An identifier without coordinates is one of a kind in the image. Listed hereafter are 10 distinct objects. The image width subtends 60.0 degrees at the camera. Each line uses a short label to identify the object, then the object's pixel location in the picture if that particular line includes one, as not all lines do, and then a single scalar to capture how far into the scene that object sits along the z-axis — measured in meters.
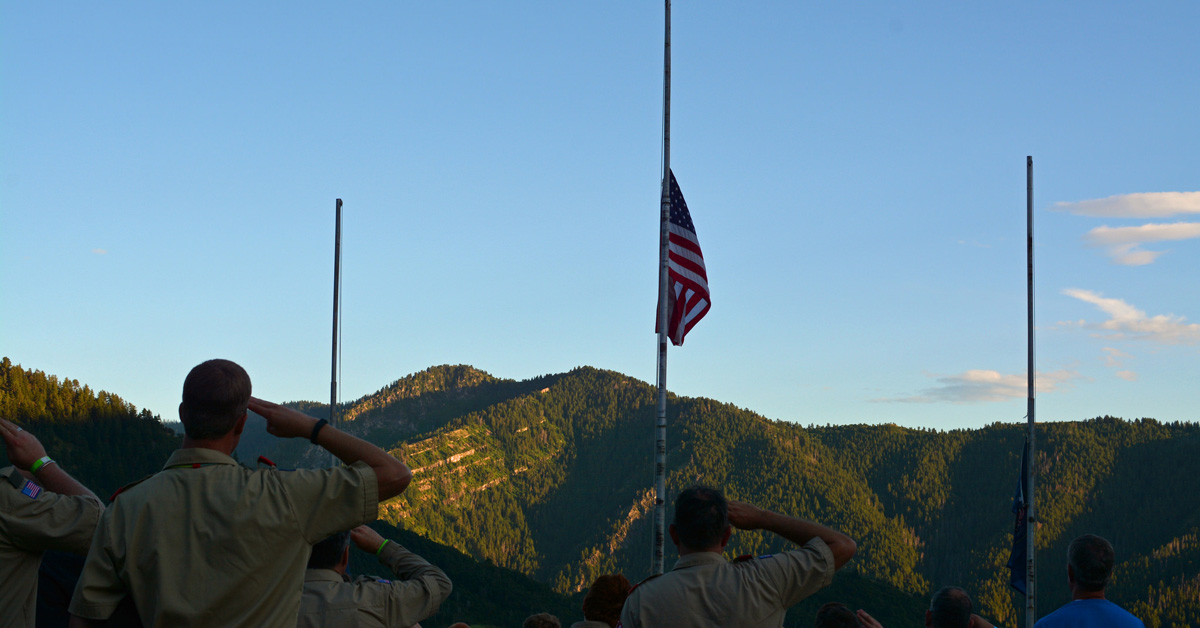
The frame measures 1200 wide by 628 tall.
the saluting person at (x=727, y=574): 5.08
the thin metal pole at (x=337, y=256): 26.44
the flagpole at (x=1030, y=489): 30.34
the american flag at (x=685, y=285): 18.09
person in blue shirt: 6.22
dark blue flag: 31.16
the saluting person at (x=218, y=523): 4.02
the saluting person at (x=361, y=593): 5.18
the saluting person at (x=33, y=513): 4.85
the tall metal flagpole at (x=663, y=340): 17.06
